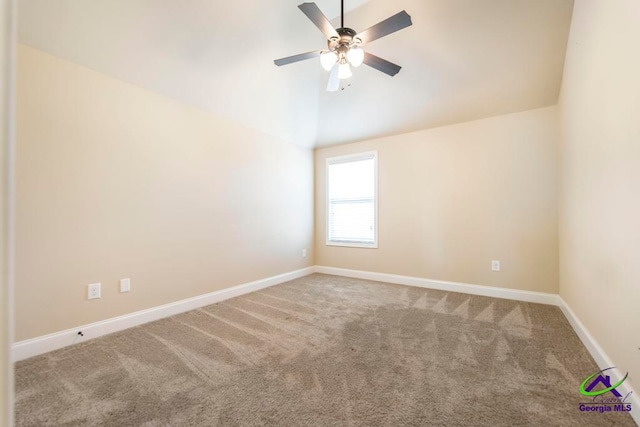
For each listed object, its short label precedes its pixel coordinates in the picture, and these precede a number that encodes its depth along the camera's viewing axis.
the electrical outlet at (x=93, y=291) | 2.26
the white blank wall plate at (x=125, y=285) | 2.45
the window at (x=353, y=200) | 4.35
